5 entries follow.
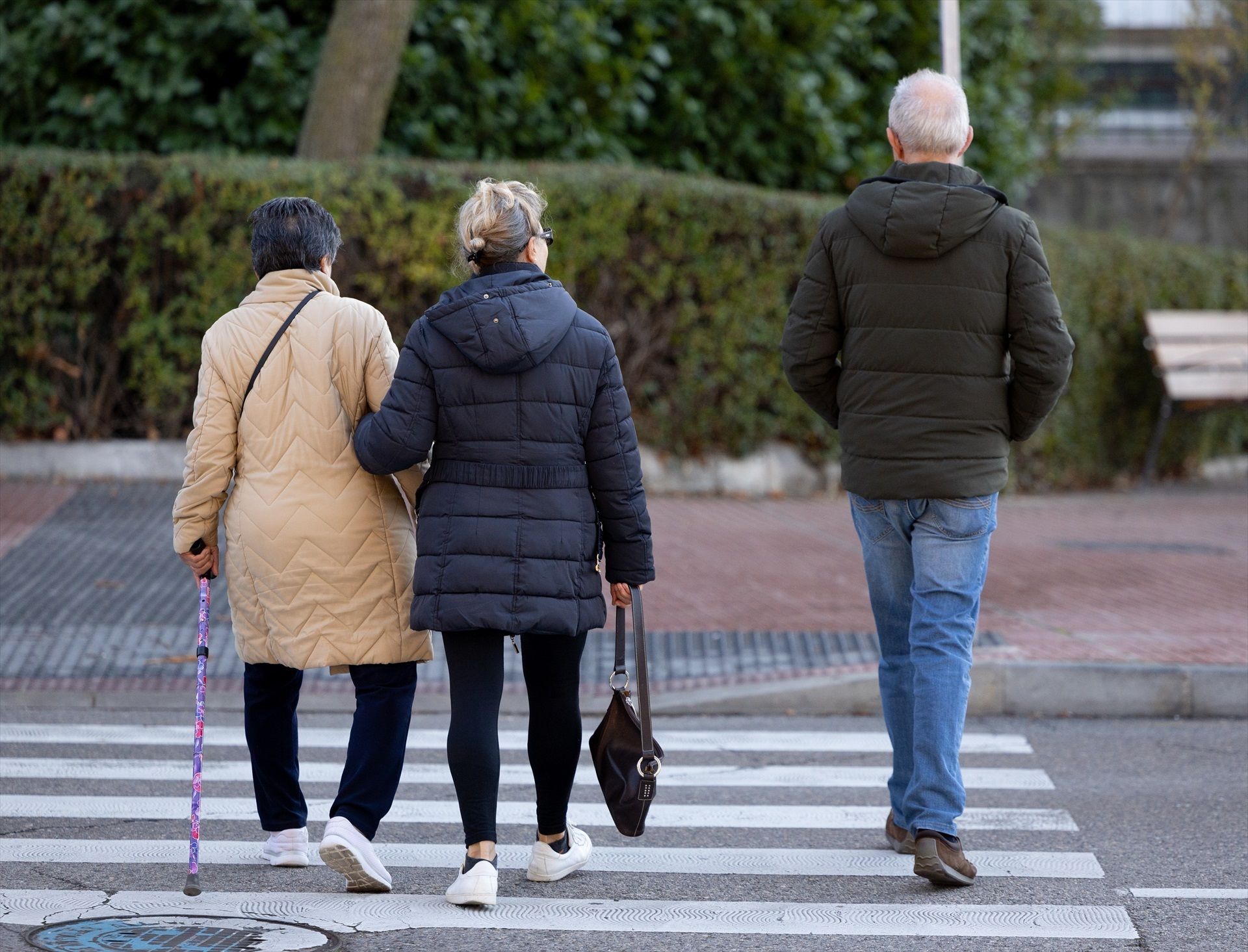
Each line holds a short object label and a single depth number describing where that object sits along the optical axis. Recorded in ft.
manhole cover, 24.50
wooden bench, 92.32
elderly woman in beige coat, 27.32
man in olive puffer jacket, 28.32
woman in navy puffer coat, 26.27
